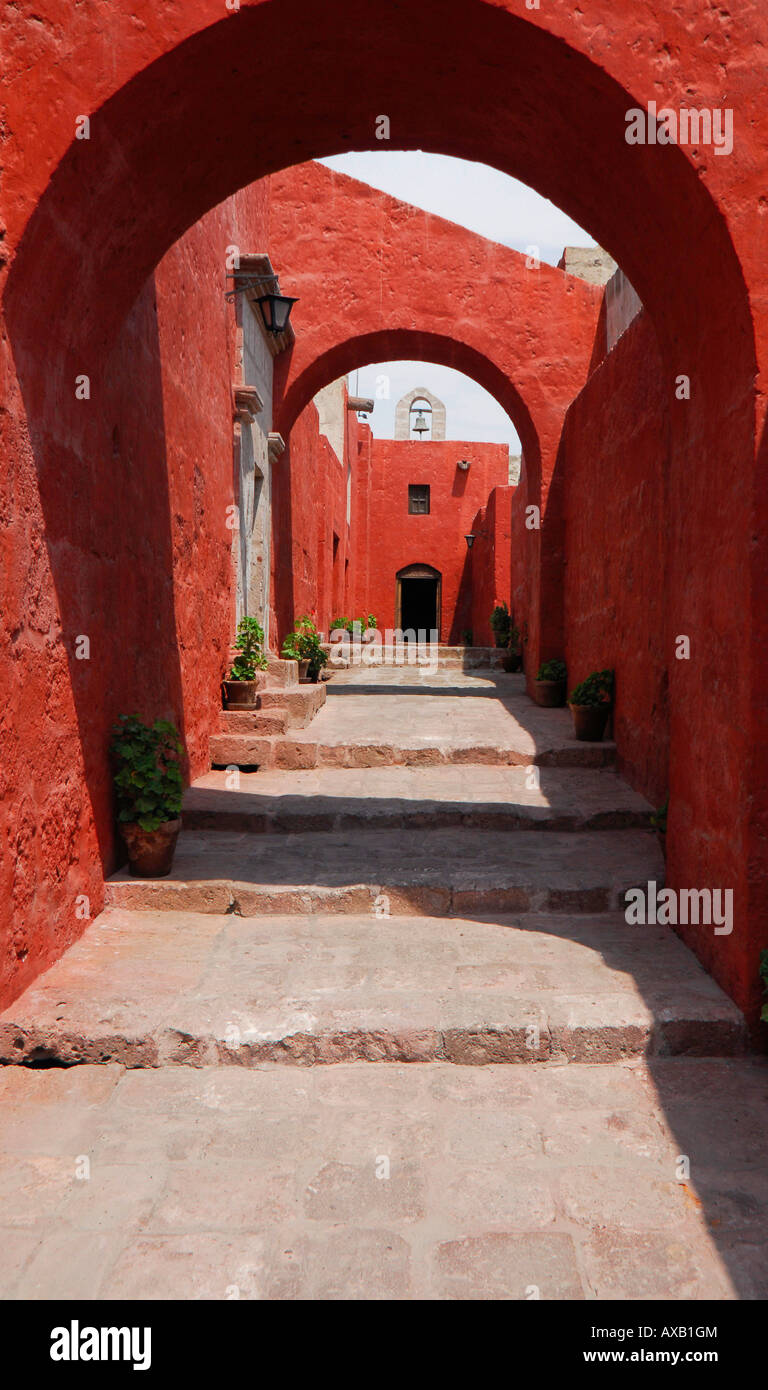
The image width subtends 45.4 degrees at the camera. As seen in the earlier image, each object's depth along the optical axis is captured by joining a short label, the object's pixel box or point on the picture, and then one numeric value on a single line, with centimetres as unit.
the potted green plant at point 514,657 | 1307
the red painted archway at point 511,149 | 307
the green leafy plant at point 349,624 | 1853
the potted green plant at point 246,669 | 705
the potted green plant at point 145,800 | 415
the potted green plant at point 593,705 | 655
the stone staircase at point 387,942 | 296
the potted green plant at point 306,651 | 1010
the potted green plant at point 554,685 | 878
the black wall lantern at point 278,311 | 752
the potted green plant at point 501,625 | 1597
